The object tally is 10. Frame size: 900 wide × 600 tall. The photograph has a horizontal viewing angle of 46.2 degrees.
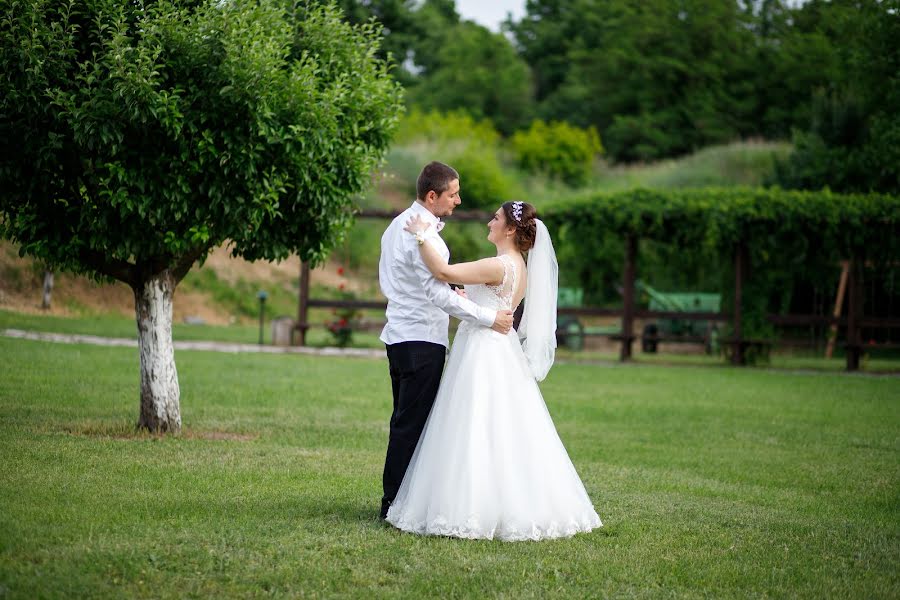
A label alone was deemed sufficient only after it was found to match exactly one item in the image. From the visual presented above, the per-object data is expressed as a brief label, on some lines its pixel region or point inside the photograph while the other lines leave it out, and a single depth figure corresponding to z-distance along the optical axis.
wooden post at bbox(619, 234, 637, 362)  23.19
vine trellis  22.27
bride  6.36
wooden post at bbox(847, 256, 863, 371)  22.25
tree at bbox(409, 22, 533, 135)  56.50
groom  6.62
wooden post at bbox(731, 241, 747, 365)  22.80
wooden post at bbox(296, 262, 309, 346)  23.92
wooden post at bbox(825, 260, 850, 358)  26.04
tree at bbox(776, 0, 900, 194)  24.44
